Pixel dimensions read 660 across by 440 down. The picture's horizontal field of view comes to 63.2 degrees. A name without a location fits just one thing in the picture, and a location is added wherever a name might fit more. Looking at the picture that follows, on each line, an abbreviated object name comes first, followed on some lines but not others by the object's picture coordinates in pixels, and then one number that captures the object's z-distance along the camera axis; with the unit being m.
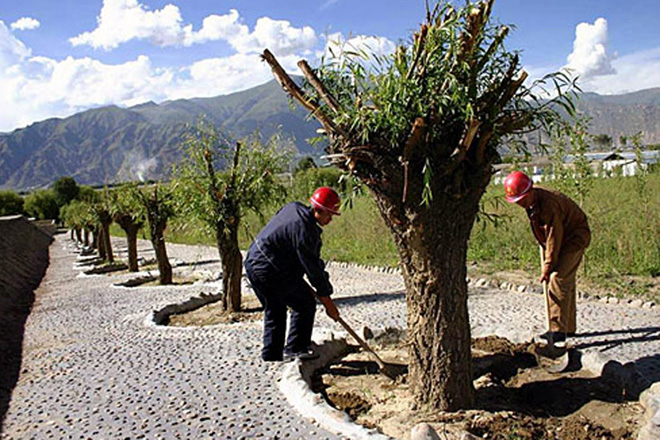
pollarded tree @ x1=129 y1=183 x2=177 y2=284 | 12.11
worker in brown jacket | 5.13
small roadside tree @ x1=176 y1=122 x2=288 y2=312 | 8.10
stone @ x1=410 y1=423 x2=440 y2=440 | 3.36
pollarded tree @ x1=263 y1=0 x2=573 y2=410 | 3.44
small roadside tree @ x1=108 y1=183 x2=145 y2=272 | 15.06
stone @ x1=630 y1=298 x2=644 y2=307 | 6.80
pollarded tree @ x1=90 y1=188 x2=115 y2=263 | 17.89
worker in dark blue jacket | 4.91
